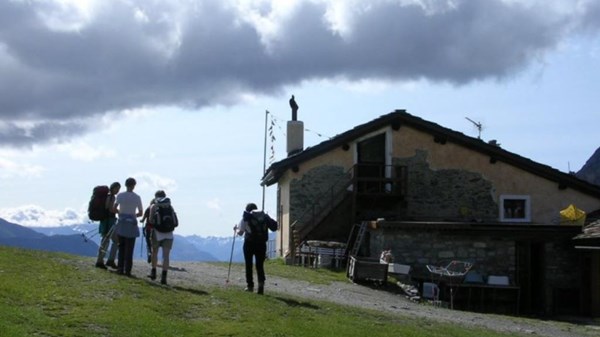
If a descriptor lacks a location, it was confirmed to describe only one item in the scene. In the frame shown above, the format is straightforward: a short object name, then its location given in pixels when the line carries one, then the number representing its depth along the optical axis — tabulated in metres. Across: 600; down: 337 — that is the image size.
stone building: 34.75
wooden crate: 26.06
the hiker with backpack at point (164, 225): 17.62
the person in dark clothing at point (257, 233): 17.84
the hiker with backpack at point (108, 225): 18.55
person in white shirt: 17.81
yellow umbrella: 30.87
